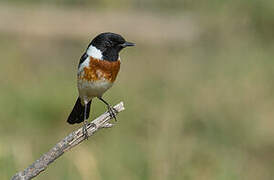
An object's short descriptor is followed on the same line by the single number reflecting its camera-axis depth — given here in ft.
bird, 25.21
